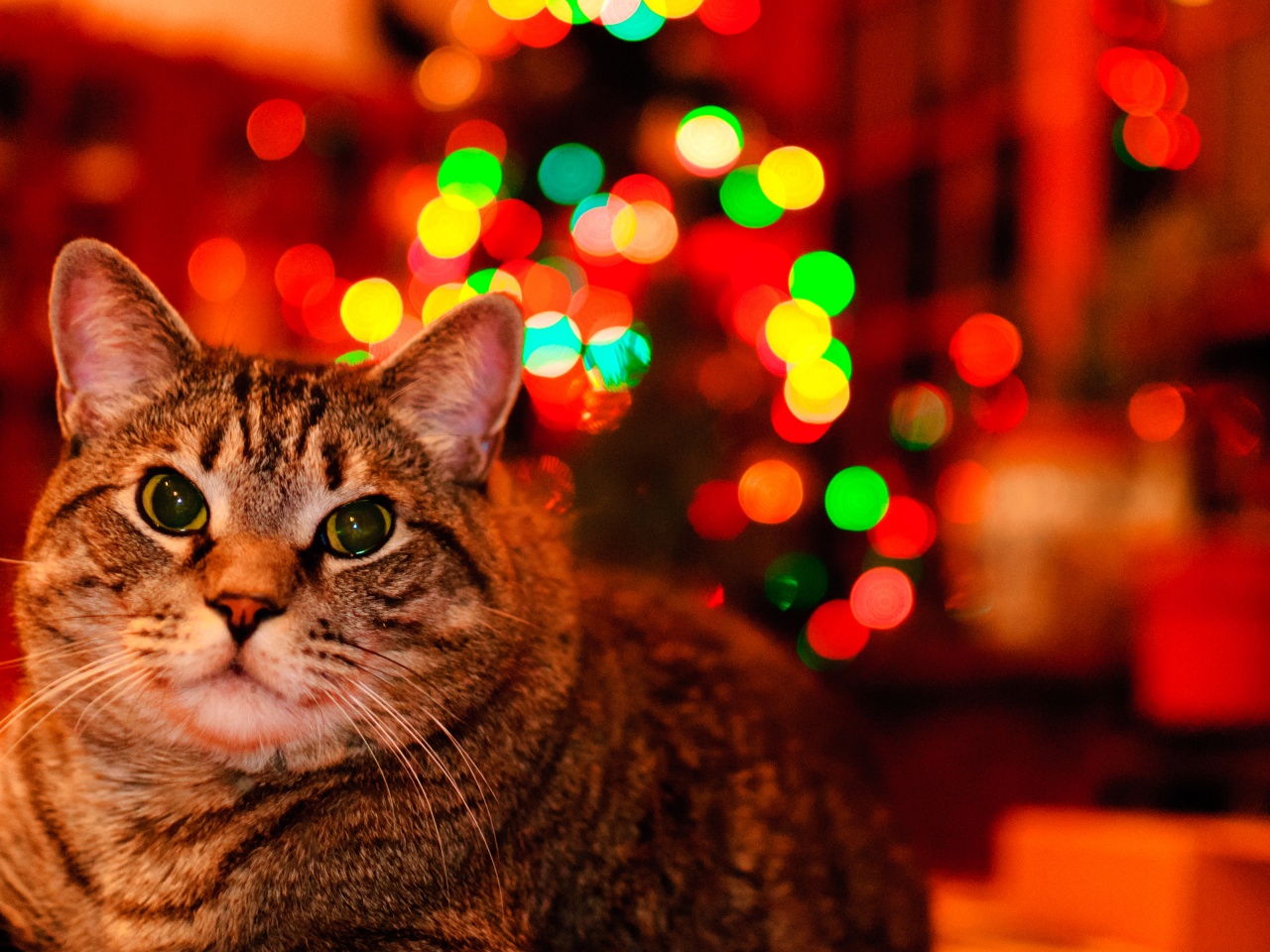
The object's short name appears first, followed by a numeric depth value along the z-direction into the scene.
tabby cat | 0.88
